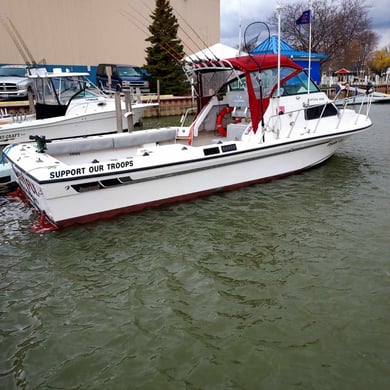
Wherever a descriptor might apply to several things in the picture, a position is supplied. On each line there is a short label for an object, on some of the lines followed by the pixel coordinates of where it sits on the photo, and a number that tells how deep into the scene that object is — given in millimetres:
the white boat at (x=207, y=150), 5793
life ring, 8555
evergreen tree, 24281
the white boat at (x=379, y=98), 25456
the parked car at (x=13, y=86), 18094
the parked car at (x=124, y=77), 21531
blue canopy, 19797
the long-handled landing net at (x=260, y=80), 7159
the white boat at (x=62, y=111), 13016
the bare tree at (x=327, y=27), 34219
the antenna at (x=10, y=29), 22009
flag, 7900
